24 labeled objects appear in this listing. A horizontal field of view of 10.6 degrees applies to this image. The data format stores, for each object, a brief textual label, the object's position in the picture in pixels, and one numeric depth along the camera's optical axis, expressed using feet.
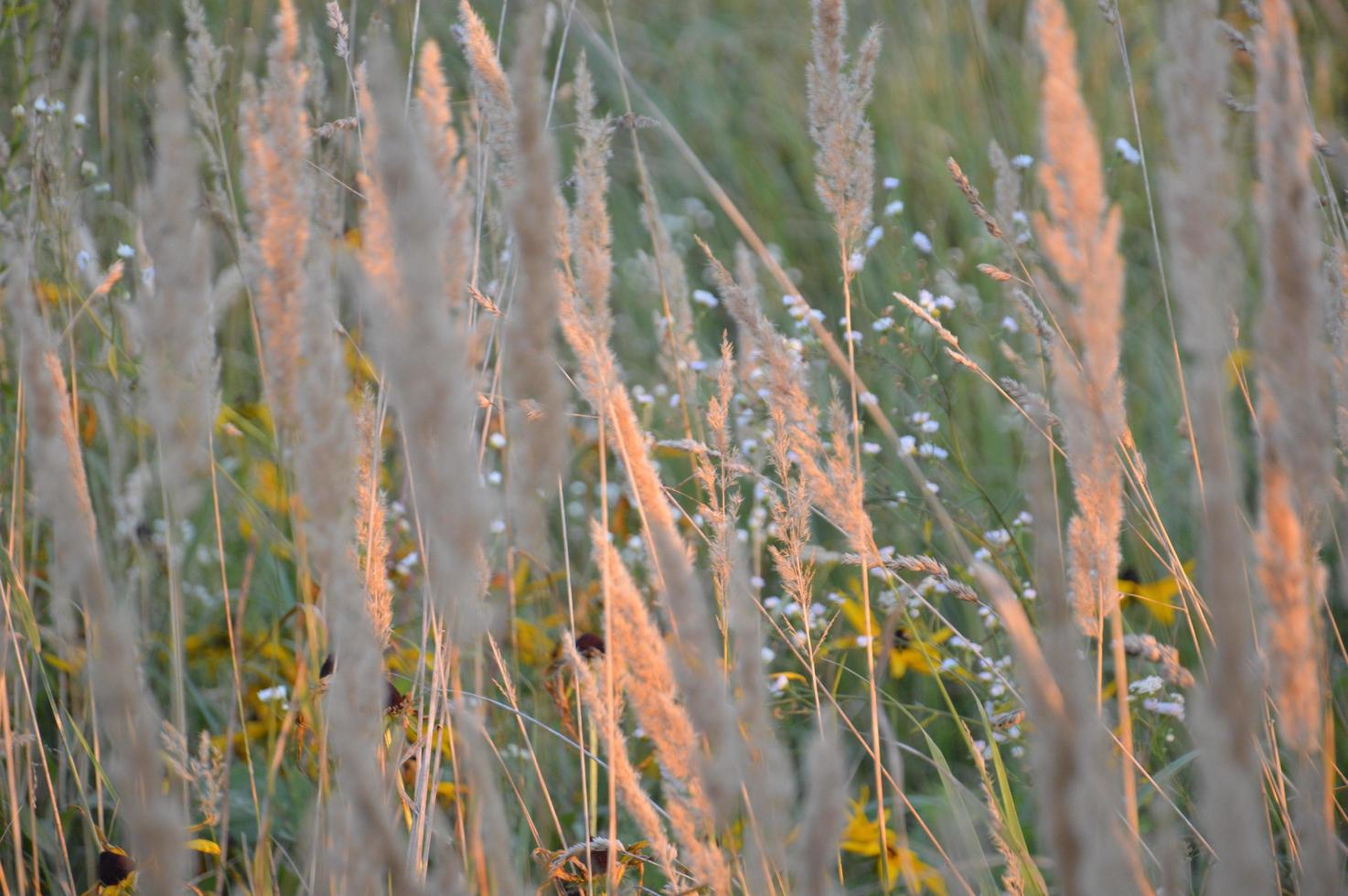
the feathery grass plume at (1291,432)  12.36
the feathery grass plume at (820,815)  12.29
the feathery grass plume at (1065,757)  11.32
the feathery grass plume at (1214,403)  11.34
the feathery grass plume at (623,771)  12.74
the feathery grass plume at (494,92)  13.08
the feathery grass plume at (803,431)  13.06
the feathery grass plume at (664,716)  12.64
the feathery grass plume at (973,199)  13.48
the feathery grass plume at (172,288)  12.56
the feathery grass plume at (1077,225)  12.44
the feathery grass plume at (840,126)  13.12
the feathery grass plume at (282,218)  12.65
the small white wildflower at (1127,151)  14.93
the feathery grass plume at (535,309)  12.53
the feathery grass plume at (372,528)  13.09
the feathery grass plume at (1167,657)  13.08
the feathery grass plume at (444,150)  12.60
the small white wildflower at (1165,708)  13.67
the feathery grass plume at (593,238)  12.85
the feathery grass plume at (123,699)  12.33
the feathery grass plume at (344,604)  12.33
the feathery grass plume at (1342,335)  12.93
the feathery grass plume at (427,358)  12.25
